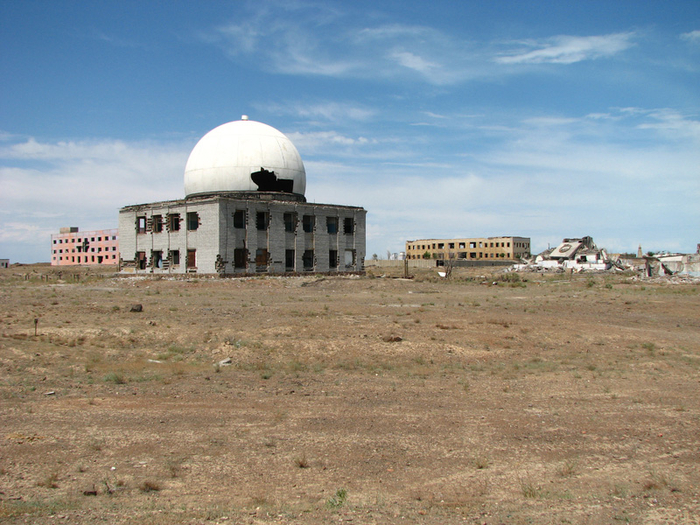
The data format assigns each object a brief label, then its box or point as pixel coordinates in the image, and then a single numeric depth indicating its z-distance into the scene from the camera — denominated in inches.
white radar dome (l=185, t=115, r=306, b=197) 1772.9
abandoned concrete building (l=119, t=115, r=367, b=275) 1672.0
